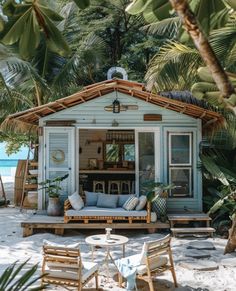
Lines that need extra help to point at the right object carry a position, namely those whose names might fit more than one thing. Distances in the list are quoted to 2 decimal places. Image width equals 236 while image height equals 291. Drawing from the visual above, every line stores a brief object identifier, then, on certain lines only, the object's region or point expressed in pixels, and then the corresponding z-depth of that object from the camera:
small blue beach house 10.68
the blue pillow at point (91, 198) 10.53
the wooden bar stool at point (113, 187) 13.42
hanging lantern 10.55
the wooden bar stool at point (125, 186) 13.41
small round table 6.88
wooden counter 13.05
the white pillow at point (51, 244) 5.96
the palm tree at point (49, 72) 12.65
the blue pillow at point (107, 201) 10.25
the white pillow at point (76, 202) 9.78
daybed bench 9.62
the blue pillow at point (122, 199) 10.47
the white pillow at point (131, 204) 9.80
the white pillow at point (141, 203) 9.78
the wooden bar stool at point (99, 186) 13.53
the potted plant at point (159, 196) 10.02
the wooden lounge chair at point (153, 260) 5.96
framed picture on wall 14.50
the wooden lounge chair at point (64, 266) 5.64
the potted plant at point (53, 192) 10.25
